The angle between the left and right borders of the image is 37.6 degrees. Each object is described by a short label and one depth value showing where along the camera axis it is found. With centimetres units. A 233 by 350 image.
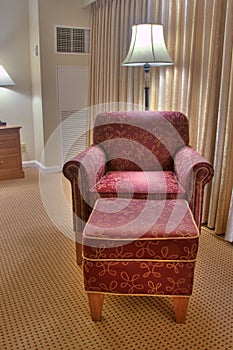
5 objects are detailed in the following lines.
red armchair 204
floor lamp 263
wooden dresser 388
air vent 411
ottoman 157
